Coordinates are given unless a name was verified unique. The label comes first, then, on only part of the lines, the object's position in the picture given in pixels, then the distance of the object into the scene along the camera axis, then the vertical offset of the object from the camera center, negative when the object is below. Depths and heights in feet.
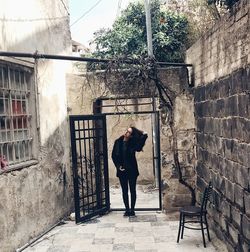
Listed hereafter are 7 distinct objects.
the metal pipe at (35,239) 18.10 -6.91
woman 23.63 -2.95
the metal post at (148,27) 28.99 +7.79
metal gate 24.08 -3.85
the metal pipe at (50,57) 14.08 +3.10
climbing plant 20.93 +2.37
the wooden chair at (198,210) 17.40 -5.07
